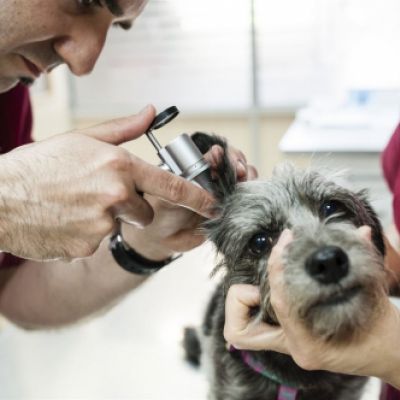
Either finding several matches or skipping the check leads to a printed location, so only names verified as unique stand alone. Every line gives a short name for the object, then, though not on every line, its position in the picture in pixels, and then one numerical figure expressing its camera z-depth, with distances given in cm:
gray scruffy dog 74
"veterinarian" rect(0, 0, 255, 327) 77
